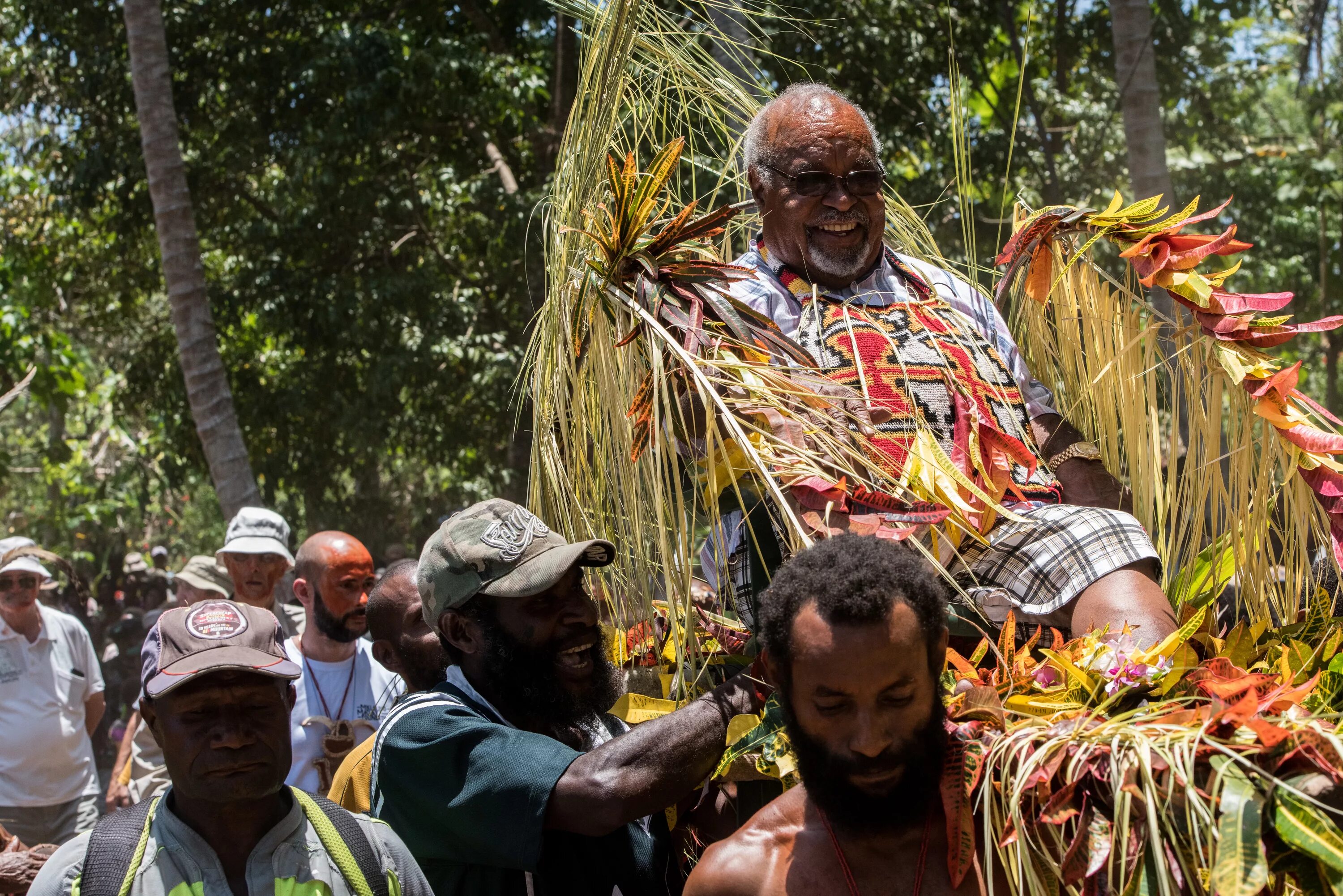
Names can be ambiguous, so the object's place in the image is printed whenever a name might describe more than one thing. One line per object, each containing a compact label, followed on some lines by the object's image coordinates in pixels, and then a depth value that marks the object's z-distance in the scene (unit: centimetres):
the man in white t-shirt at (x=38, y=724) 569
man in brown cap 215
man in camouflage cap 238
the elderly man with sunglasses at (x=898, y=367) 277
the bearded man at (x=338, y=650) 448
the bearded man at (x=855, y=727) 213
